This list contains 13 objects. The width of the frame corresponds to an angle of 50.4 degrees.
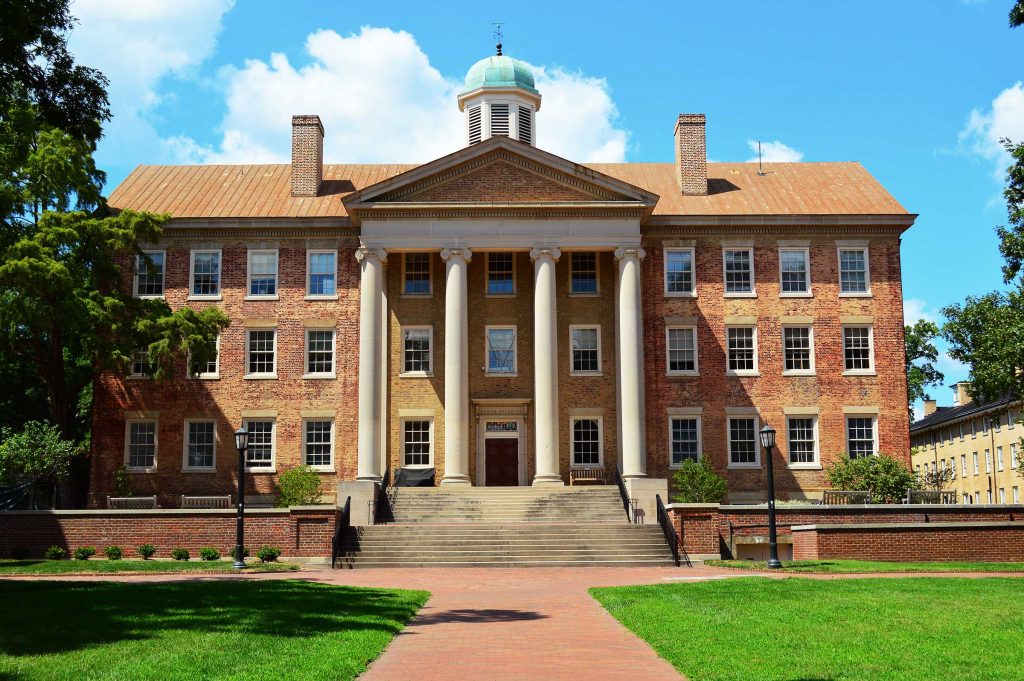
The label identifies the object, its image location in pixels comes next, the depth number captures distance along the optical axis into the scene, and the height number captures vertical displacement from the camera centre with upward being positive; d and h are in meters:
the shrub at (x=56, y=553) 29.31 -2.36
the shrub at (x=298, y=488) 38.06 -0.84
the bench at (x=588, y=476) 39.59 -0.52
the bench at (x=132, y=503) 37.41 -1.33
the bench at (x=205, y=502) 37.81 -1.31
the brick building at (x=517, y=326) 39.47 +5.14
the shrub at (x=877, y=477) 37.22 -0.60
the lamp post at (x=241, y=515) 26.31 -1.31
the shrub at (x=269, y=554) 28.48 -2.35
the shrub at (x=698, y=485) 37.97 -0.84
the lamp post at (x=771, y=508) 25.42 -1.18
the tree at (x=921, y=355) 66.88 +6.45
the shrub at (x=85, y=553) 29.31 -2.35
